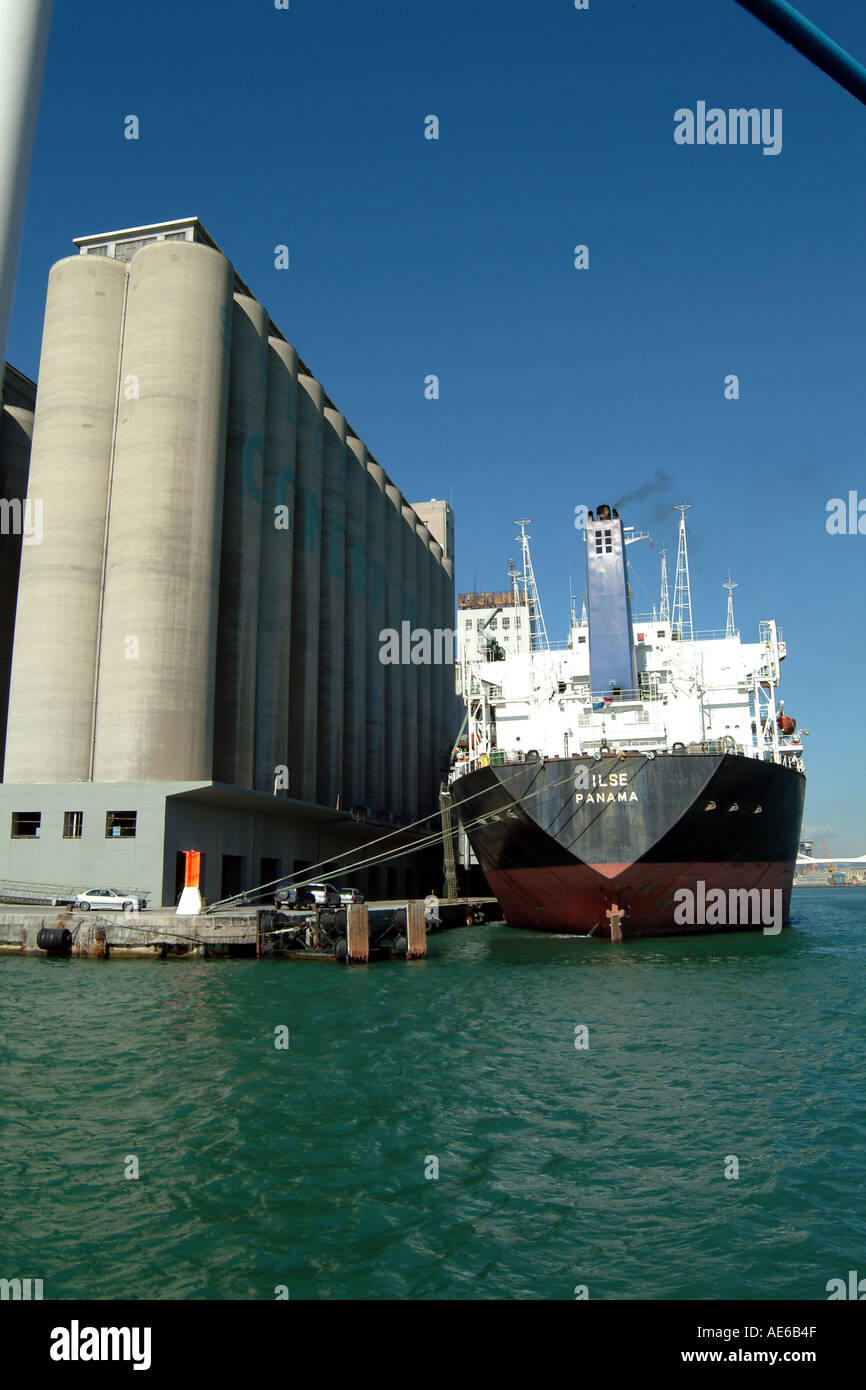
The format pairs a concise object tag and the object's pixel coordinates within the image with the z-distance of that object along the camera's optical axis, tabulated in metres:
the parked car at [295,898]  35.84
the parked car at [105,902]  35.06
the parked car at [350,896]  39.44
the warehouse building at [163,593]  40.38
